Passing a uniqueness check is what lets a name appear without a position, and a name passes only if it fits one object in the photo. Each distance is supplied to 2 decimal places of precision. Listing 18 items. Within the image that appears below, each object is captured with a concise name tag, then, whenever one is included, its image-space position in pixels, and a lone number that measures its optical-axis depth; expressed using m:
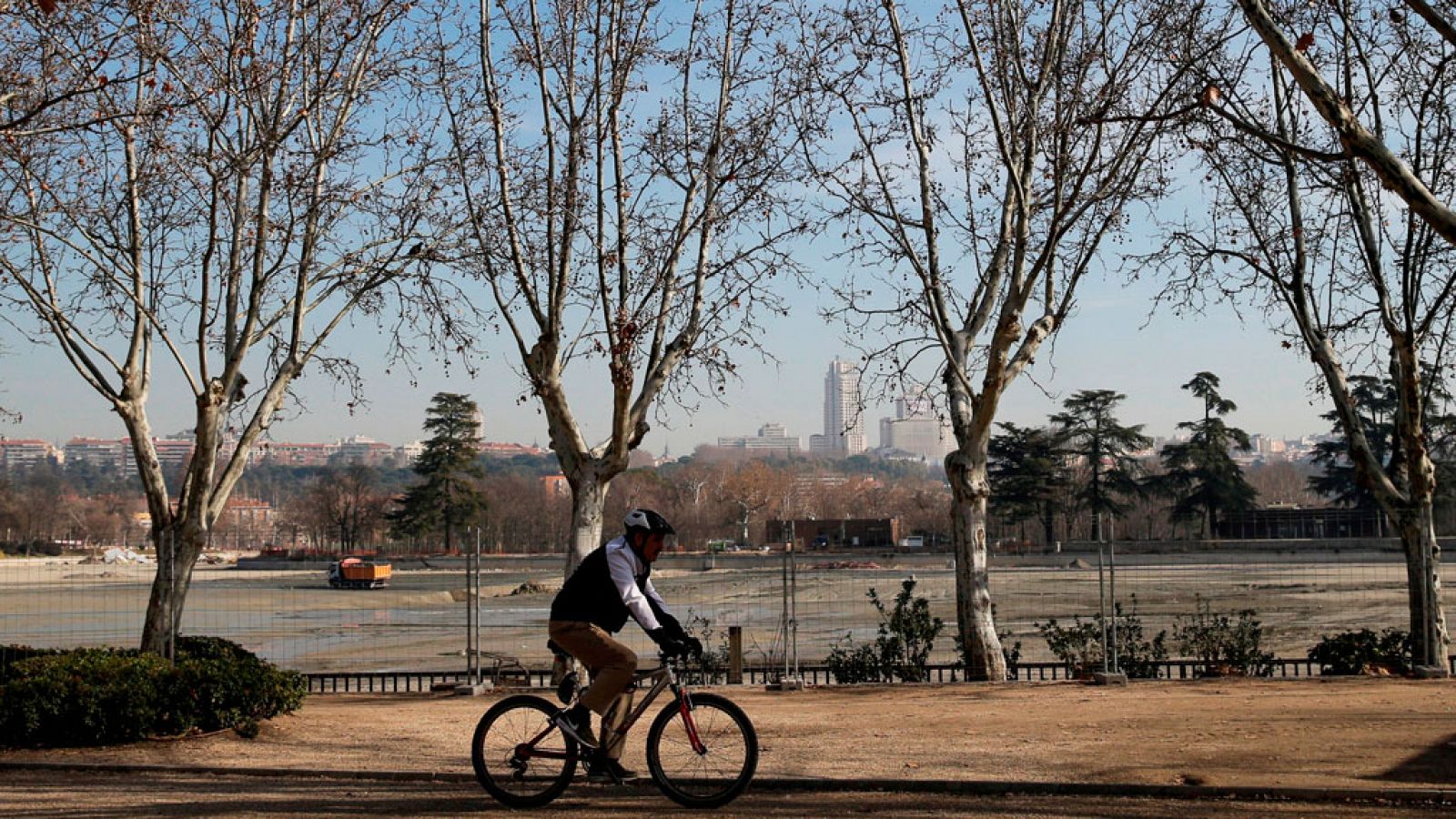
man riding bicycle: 8.09
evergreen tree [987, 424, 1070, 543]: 63.59
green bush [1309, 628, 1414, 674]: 15.88
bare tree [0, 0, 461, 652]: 14.08
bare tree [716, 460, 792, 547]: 131.88
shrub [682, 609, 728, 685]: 16.17
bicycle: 8.04
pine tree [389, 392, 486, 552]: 81.00
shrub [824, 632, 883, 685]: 16.09
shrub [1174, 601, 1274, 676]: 16.08
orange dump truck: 55.25
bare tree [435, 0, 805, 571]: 15.44
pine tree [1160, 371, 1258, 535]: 70.62
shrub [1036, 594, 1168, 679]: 16.00
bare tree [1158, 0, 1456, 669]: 16.00
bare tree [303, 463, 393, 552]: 103.88
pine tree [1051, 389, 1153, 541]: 71.56
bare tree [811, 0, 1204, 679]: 15.17
